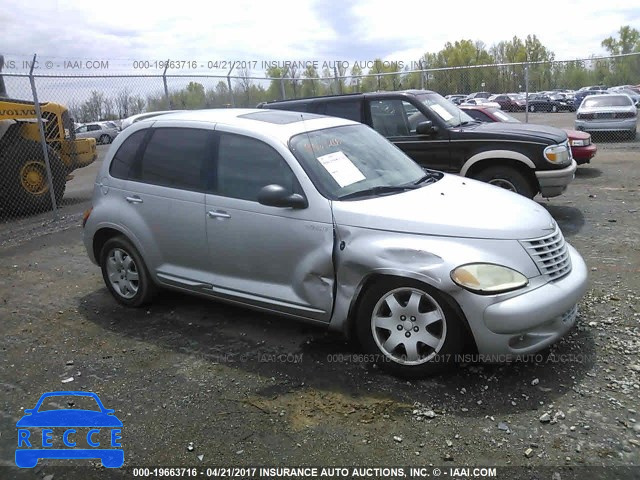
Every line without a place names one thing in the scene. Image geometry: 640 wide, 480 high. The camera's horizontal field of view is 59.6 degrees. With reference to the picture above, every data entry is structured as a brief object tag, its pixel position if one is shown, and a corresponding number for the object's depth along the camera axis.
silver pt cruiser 3.49
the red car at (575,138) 11.08
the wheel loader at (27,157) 10.31
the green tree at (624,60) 30.52
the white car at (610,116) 16.12
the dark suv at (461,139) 7.21
